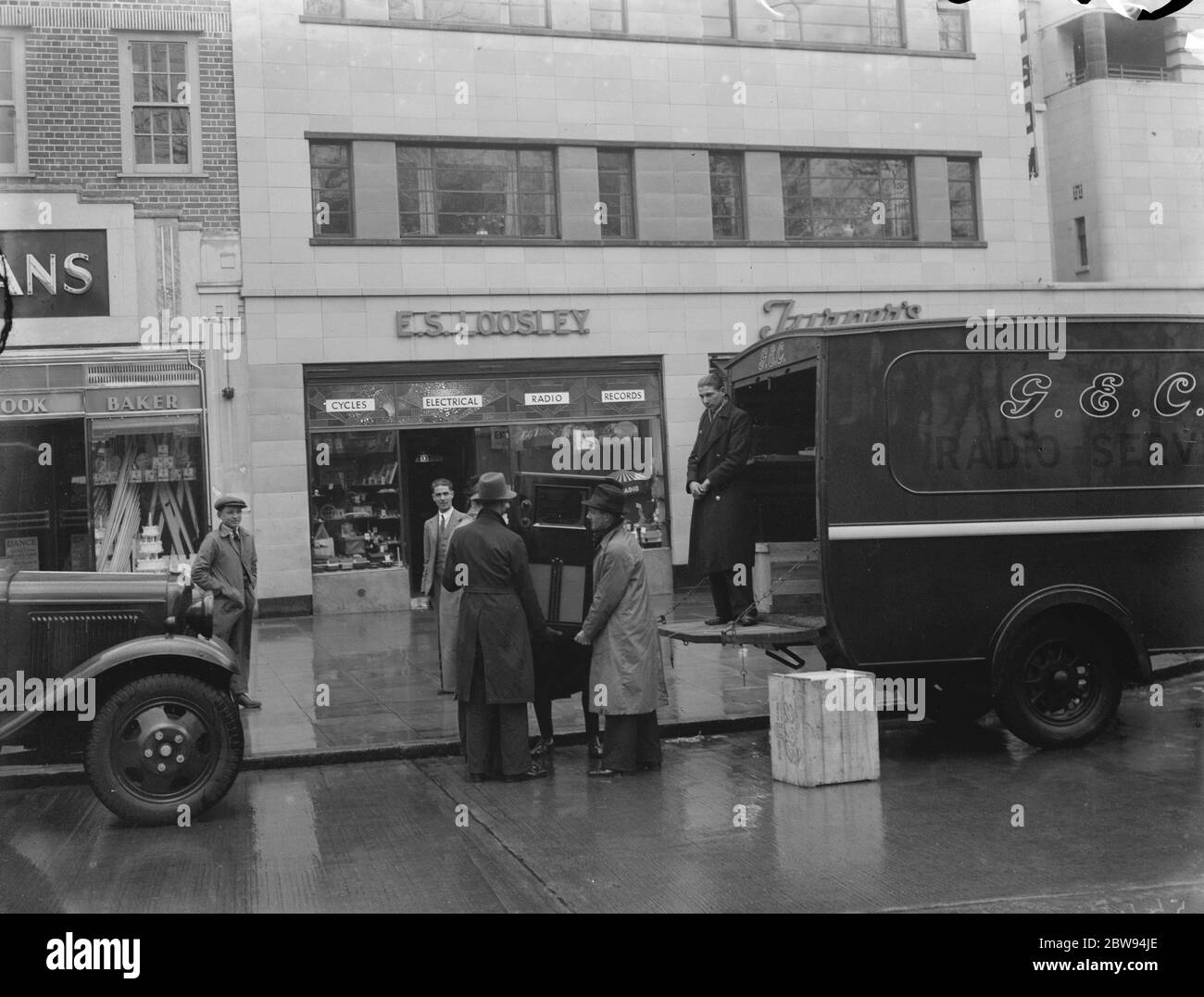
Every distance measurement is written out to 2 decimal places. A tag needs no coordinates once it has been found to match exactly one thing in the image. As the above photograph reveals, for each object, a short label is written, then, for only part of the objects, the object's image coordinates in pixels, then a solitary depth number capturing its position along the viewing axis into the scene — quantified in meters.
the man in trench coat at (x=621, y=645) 8.15
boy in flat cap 10.41
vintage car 7.05
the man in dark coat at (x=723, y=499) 9.28
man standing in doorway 11.38
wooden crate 7.67
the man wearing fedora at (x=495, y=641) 8.04
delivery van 8.27
